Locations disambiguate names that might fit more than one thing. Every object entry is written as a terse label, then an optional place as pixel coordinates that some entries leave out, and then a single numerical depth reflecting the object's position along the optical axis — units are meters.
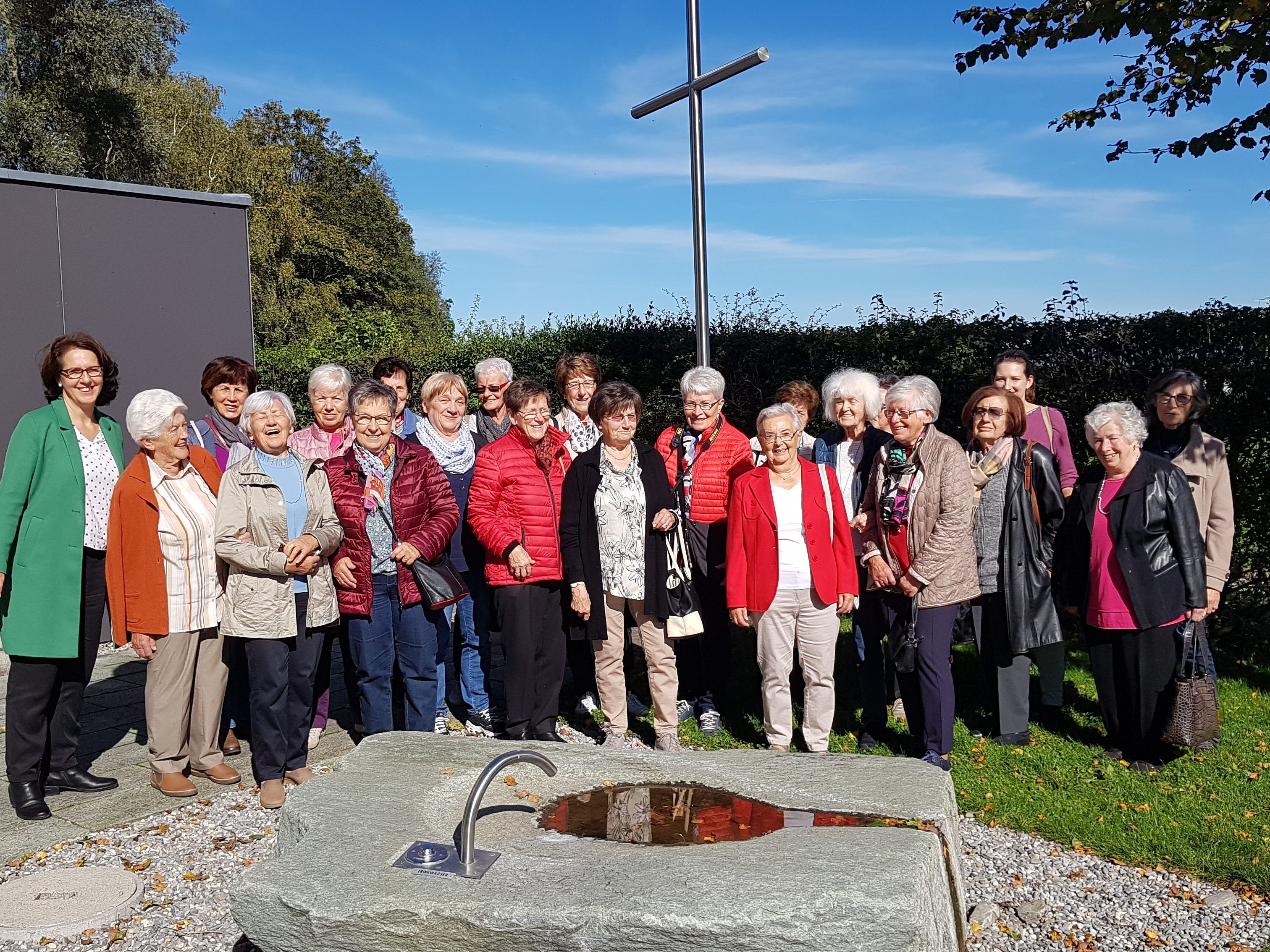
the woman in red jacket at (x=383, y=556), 5.33
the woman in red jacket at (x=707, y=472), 5.95
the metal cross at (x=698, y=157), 6.84
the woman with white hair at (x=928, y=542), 5.27
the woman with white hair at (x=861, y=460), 5.85
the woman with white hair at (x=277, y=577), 4.98
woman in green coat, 5.02
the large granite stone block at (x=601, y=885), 2.76
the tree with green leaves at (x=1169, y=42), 6.18
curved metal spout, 3.09
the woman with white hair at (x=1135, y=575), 5.33
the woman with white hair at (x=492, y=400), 6.97
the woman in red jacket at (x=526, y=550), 5.58
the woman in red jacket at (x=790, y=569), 5.34
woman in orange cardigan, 5.00
